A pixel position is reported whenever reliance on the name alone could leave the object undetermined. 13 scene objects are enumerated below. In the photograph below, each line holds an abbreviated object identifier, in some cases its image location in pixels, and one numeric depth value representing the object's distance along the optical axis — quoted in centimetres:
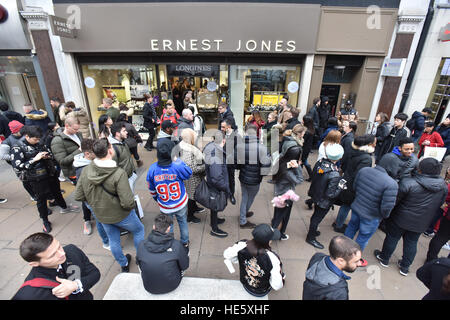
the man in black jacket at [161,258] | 240
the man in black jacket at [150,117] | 783
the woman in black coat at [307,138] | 571
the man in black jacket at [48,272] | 176
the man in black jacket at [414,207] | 298
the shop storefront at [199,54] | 752
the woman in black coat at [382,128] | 618
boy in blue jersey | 314
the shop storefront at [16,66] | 773
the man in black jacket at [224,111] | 675
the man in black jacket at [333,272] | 197
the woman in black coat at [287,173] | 360
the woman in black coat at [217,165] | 359
